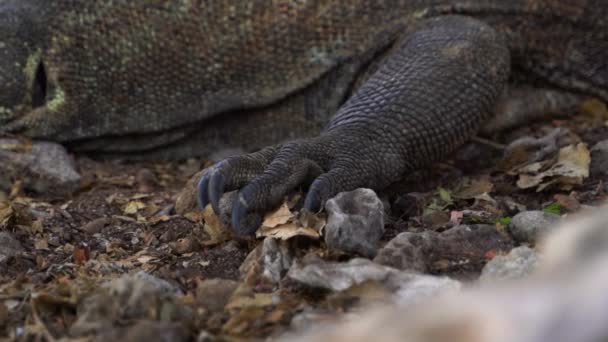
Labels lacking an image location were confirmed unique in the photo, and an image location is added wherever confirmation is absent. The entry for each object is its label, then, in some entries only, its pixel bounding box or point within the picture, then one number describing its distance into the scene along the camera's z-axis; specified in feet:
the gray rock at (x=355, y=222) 15.47
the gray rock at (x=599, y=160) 21.29
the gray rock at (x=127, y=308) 11.82
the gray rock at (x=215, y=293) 13.26
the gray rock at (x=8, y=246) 17.92
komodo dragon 25.59
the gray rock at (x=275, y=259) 15.08
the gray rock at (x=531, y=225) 16.08
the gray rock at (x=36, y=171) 24.66
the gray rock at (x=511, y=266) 13.43
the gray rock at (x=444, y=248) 14.69
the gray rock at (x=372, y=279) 12.96
